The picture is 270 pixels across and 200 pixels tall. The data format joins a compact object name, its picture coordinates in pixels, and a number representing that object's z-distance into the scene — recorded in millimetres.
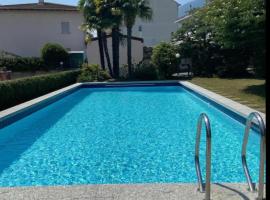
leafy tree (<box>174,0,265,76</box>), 7796
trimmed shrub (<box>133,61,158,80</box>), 14573
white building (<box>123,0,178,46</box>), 27941
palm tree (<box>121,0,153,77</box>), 14175
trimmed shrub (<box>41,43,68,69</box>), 17543
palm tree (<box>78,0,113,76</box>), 14325
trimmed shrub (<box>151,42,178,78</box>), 14095
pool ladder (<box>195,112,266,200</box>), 2093
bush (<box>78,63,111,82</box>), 14148
